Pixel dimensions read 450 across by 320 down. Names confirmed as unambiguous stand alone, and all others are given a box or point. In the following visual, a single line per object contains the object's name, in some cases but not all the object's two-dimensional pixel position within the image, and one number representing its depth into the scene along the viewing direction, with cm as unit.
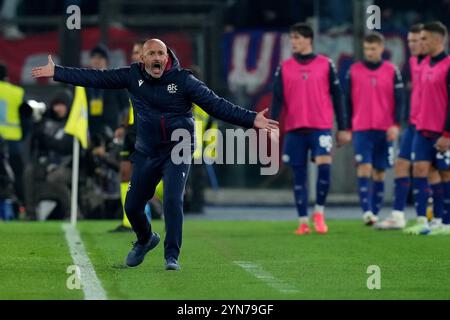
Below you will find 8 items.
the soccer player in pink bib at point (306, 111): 1708
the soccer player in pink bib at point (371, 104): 1850
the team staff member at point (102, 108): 1912
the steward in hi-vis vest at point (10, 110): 2117
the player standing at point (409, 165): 1693
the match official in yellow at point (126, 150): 1645
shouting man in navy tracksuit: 1180
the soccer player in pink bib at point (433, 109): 1641
